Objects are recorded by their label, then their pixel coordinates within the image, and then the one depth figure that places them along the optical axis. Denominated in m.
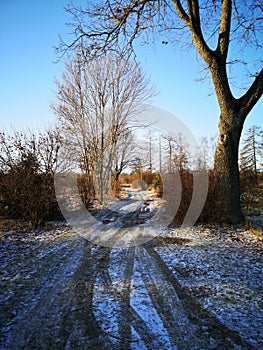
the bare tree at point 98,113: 12.75
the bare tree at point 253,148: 23.17
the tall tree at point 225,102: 6.19
